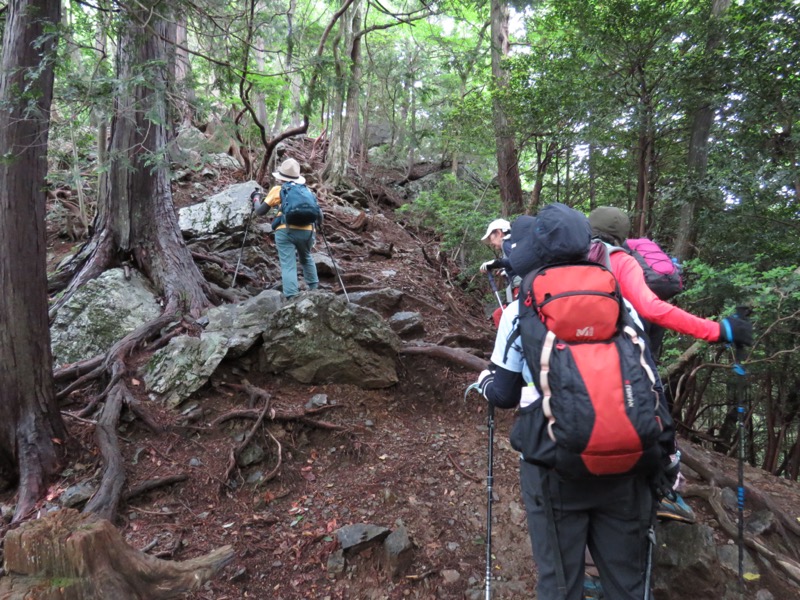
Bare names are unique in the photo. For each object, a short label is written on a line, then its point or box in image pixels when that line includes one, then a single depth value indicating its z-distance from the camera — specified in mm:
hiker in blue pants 6609
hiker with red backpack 1820
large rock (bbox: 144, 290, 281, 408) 5059
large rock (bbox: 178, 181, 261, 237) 9008
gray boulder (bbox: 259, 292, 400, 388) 5461
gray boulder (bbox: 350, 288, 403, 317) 7730
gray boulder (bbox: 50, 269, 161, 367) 5945
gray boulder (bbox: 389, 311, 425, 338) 6969
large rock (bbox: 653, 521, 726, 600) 3082
